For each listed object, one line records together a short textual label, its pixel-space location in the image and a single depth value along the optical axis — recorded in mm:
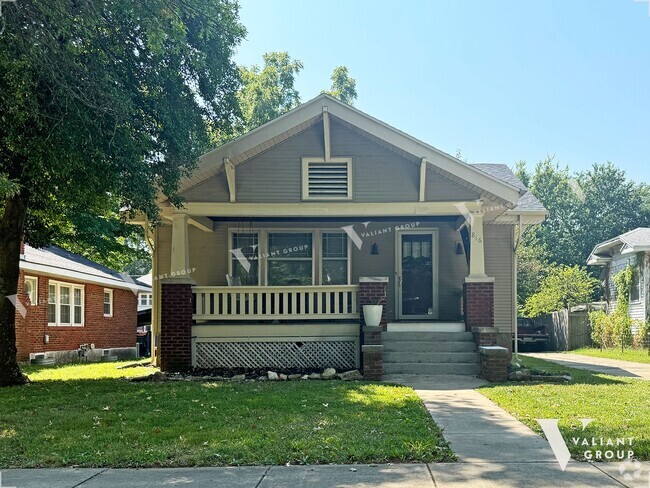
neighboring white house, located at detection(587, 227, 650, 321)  19453
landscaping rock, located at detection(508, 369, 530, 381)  9921
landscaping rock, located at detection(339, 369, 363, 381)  10038
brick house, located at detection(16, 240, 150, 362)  16359
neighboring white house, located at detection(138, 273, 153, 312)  43844
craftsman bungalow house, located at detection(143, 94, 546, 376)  11000
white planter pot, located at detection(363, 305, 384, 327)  10609
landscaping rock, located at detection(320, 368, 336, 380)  10193
